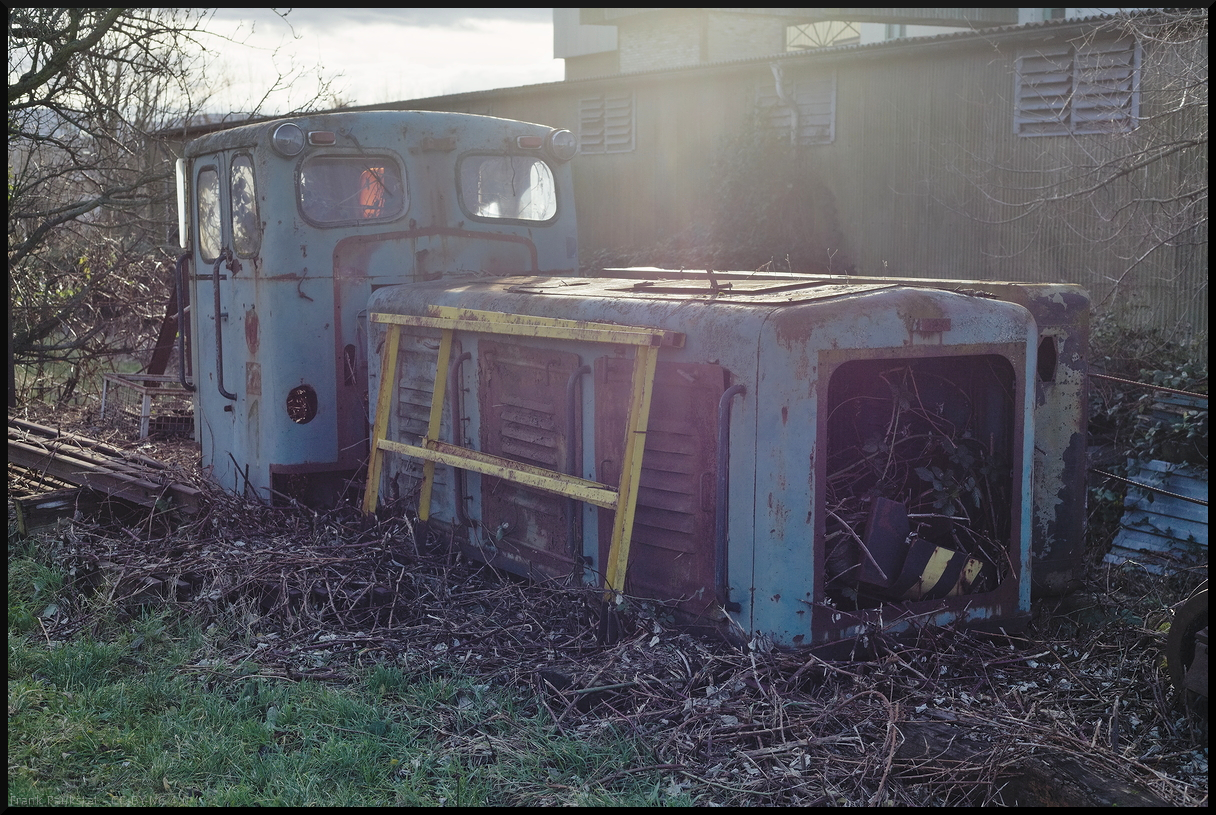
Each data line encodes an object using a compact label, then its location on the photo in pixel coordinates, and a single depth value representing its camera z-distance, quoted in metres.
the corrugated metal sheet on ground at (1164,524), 5.92
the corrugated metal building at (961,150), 10.91
